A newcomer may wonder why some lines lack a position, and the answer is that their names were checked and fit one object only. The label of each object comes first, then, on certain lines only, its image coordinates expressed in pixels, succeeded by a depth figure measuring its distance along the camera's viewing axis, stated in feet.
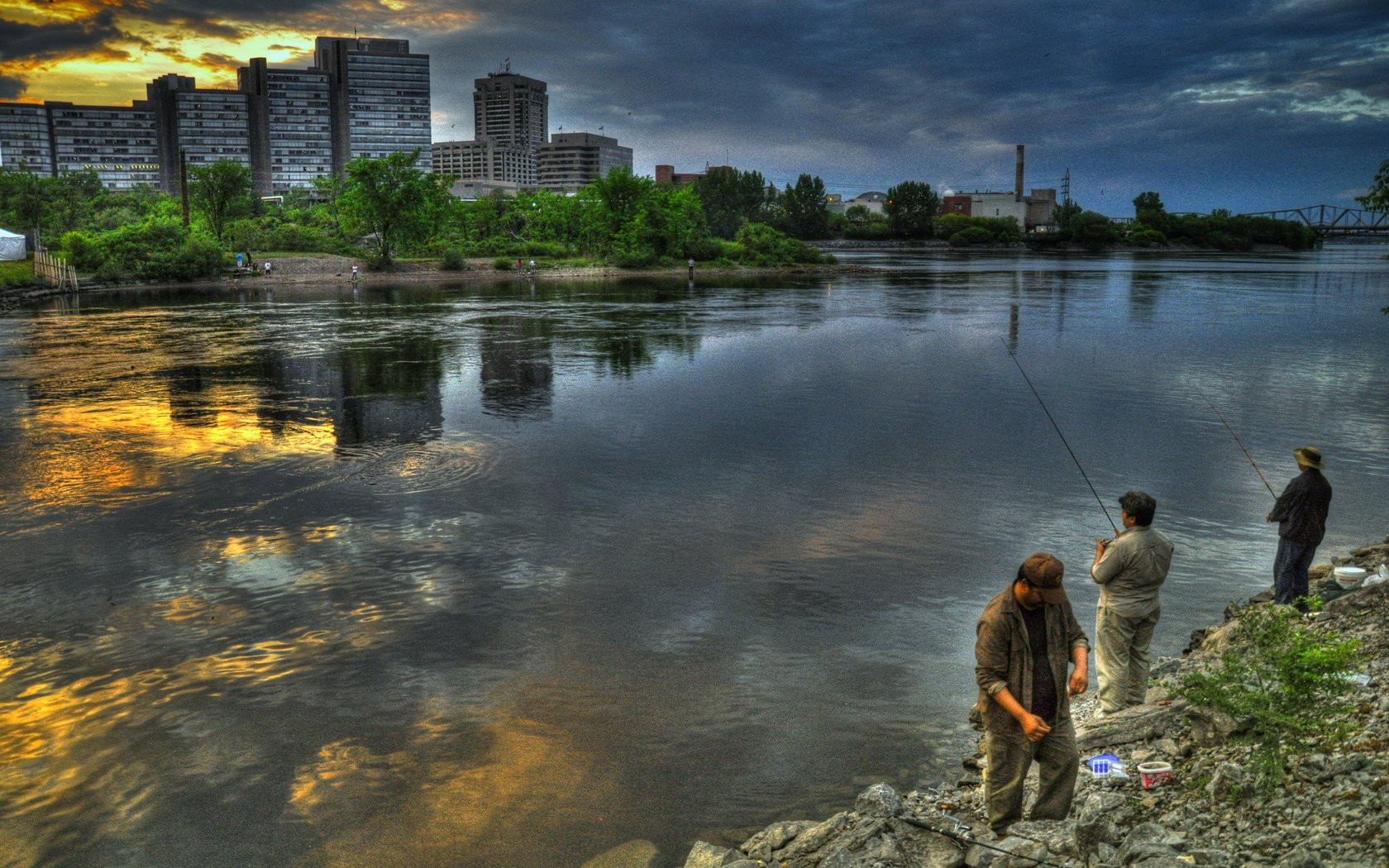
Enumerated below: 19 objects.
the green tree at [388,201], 285.84
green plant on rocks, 18.78
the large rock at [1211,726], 21.43
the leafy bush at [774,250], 355.15
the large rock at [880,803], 21.39
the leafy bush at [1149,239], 646.33
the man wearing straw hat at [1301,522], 31.32
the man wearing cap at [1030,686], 19.03
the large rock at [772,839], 21.81
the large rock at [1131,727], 24.22
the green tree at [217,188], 285.43
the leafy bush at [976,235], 654.12
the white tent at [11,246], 211.82
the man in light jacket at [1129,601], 25.58
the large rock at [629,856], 22.39
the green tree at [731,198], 553.64
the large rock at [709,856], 21.06
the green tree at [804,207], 604.49
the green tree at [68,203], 327.88
